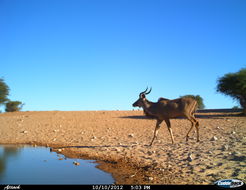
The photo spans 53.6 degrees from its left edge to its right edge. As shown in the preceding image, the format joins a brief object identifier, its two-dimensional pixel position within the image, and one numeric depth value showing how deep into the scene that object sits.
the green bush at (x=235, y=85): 22.38
